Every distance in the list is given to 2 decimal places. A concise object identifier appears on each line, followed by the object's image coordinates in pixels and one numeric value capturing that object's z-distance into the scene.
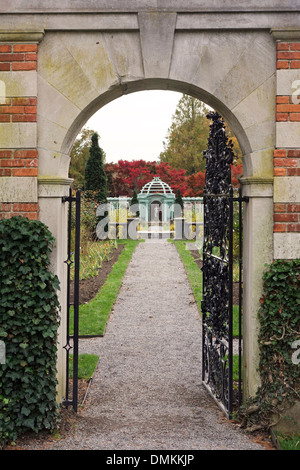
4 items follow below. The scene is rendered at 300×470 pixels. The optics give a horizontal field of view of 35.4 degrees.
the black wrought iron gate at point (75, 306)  4.57
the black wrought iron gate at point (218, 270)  4.62
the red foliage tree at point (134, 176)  31.19
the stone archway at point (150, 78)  4.36
